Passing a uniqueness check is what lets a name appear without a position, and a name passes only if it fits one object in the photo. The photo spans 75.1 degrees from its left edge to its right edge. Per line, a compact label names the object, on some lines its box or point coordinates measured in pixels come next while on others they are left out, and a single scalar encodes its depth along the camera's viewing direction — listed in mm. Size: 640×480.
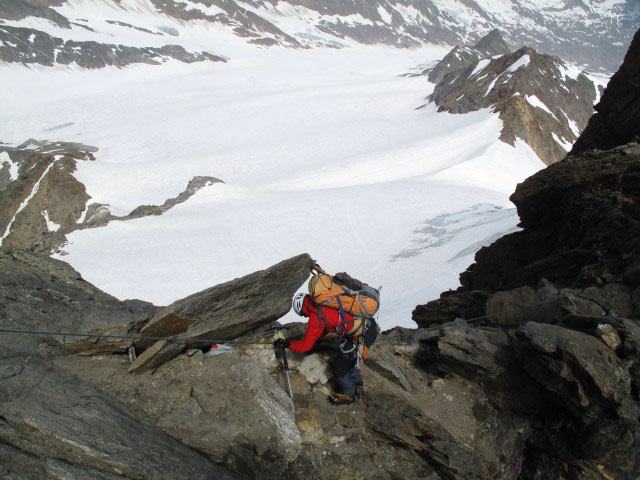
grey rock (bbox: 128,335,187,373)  3643
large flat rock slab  4016
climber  3637
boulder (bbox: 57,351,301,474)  3152
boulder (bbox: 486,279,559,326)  4570
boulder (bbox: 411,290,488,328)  5955
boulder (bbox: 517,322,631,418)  3098
